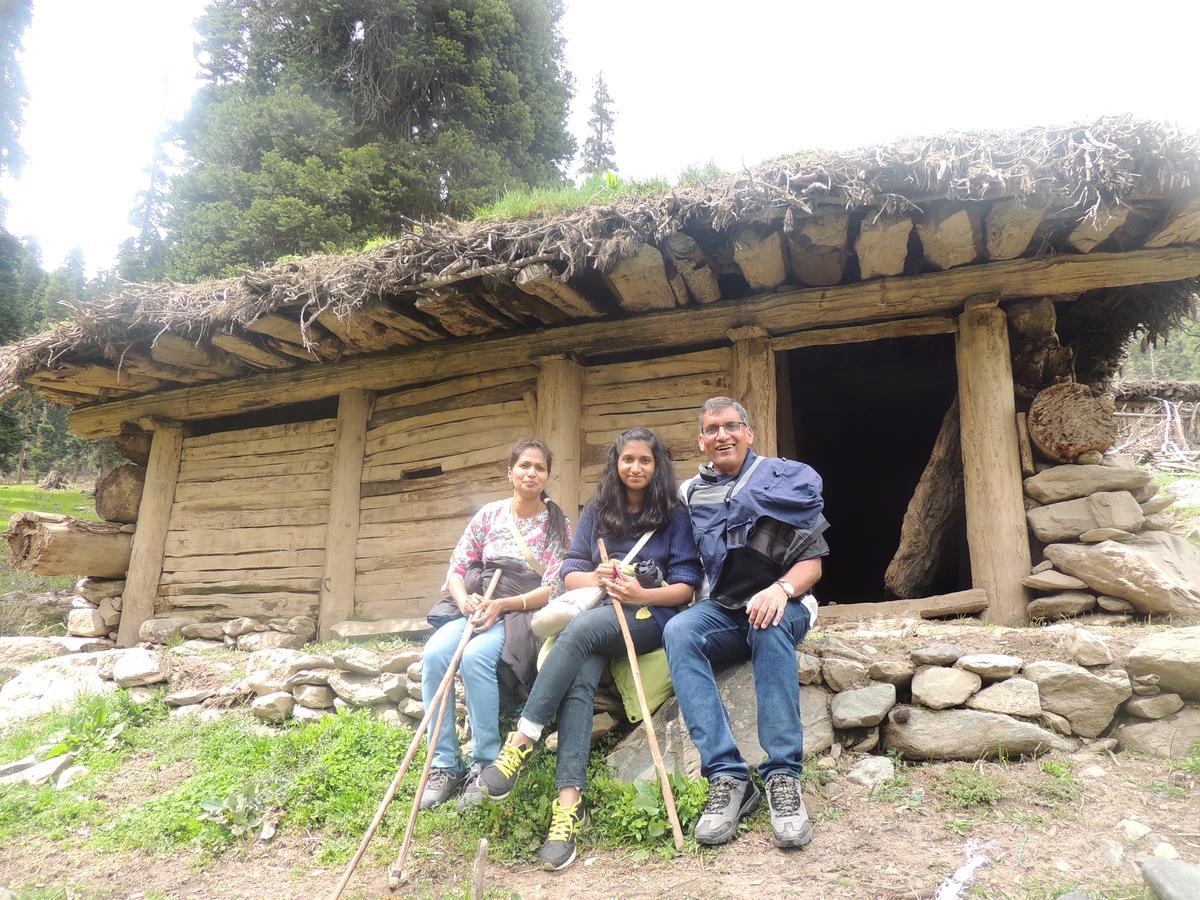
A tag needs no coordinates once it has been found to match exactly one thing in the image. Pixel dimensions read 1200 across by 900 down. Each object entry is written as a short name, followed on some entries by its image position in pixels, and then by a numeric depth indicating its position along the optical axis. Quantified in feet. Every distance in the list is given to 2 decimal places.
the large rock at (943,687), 10.42
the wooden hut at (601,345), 13.32
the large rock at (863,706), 10.46
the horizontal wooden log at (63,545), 20.90
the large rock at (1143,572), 12.85
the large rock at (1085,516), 13.87
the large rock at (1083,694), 10.11
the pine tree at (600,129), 74.43
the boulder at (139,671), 16.21
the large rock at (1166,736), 9.77
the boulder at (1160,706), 10.02
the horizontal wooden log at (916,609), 14.47
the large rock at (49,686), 15.88
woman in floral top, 10.46
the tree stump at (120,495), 23.40
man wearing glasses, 8.82
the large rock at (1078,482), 14.23
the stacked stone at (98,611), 22.27
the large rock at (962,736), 9.95
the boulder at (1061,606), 13.56
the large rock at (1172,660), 9.85
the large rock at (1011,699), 10.19
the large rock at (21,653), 17.95
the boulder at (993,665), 10.48
